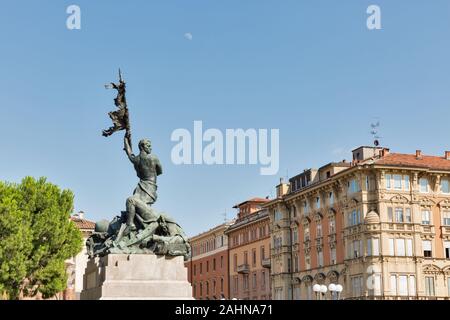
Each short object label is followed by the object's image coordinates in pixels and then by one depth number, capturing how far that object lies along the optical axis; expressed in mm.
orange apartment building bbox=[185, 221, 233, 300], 93625
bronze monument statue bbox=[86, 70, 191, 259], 21141
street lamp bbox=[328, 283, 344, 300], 36688
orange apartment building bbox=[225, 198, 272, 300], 81250
